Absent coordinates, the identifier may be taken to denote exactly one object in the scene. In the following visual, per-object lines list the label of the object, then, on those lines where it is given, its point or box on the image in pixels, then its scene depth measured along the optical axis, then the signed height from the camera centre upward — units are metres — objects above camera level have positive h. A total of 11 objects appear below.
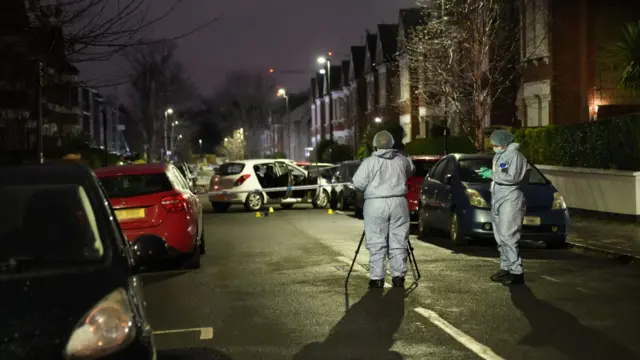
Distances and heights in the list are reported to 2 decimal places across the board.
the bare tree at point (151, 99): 68.31 +4.97
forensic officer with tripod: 9.56 -0.58
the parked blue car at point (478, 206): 13.38 -0.88
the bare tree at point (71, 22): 12.36 +2.14
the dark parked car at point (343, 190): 24.12 -1.02
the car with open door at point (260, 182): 25.12 -0.80
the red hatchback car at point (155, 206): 11.59 -0.66
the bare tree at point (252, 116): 89.19 +4.39
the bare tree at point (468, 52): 24.69 +3.16
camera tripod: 10.09 -1.52
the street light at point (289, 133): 78.46 +2.28
